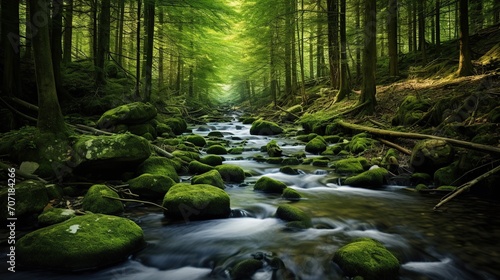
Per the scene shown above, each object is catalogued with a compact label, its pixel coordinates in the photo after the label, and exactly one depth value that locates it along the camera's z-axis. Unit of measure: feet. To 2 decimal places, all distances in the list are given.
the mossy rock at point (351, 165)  27.48
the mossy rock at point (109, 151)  20.65
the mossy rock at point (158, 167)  22.86
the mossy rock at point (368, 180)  24.58
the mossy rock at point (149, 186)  20.26
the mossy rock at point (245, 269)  12.27
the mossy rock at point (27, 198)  15.10
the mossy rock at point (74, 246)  11.94
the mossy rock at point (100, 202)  16.88
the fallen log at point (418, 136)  19.15
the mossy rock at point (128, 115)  34.24
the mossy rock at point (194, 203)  17.83
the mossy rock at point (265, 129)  56.08
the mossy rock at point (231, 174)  26.45
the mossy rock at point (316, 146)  37.60
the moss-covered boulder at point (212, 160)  30.27
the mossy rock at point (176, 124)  49.88
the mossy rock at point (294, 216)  17.30
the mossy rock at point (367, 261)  11.46
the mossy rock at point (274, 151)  35.99
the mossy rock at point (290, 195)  22.67
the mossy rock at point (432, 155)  23.27
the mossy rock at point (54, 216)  15.02
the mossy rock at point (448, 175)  21.79
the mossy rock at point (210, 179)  22.09
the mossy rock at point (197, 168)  27.73
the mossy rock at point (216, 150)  37.50
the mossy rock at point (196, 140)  41.34
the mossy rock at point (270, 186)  23.71
